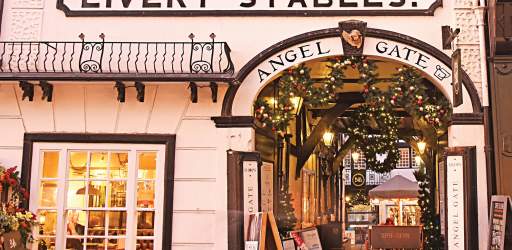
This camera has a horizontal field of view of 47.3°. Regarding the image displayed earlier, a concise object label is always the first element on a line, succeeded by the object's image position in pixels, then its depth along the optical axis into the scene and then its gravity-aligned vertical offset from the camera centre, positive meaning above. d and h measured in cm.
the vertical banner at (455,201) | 689 +11
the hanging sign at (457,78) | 671 +152
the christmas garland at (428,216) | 920 -10
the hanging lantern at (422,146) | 1106 +124
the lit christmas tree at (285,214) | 944 -9
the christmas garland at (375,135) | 968 +152
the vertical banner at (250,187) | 733 +26
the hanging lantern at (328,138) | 1244 +152
